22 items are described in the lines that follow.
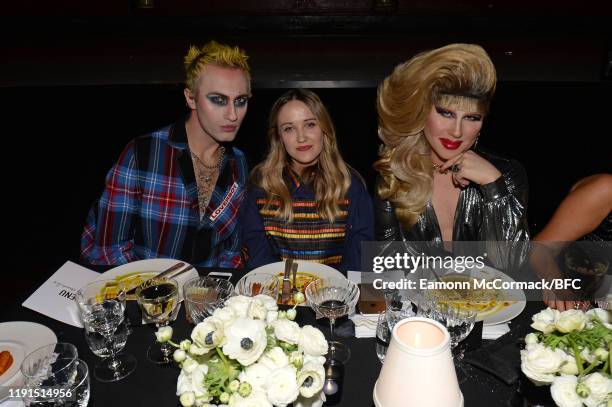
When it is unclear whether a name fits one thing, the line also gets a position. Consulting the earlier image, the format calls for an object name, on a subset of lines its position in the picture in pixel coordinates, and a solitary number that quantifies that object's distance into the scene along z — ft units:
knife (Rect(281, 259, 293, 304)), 6.54
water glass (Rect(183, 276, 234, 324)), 5.63
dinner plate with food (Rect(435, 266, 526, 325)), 5.93
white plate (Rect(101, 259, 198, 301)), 7.01
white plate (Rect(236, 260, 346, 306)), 7.04
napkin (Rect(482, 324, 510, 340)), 5.79
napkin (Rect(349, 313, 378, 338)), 5.81
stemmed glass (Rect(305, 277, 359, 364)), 5.51
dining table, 4.99
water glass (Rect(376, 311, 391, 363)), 5.46
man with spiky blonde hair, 9.02
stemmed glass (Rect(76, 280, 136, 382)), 5.36
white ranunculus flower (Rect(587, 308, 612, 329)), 4.30
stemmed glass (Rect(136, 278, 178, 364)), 5.62
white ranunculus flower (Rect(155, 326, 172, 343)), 4.31
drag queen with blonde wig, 7.95
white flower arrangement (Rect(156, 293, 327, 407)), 3.72
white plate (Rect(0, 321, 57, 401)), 5.47
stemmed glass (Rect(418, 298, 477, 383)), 5.25
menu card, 6.28
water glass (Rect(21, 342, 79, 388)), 4.90
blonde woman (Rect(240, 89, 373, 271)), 9.48
